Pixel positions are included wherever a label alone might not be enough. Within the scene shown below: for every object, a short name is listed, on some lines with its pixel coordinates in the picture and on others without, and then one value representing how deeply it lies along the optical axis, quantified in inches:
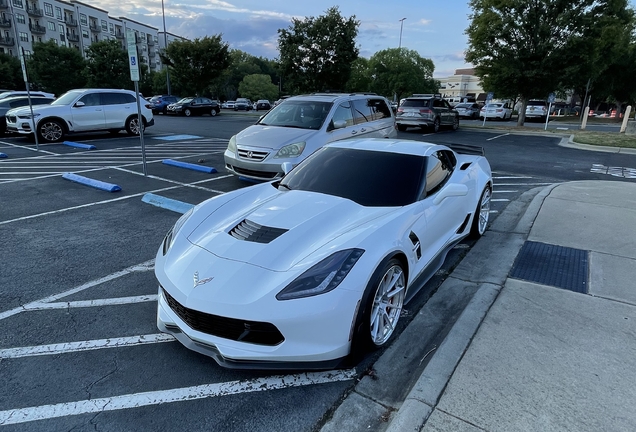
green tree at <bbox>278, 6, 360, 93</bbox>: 1061.1
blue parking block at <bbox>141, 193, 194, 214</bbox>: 240.4
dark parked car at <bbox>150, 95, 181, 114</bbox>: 1275.8
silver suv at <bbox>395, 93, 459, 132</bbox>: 718.5
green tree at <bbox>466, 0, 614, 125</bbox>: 742.5
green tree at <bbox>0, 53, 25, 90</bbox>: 1747.0
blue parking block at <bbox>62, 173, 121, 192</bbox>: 287.8
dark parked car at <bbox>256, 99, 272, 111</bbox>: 1916.5
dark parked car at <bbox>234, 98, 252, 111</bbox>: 1936.5
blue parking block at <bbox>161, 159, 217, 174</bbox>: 354.0
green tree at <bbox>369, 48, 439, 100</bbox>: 2250.2
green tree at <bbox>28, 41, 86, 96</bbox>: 1627.7
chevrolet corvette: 94.0
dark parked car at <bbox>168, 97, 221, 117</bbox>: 1213.1
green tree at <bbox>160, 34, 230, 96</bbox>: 1424.7
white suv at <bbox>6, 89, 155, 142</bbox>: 528.7
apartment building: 2544.3
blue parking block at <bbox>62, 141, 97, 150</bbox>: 488.3
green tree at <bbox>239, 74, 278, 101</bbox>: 3093.0
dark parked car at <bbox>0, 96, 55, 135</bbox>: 599.8
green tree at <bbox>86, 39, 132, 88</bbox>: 1636.3
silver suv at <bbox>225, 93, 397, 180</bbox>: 285.3
